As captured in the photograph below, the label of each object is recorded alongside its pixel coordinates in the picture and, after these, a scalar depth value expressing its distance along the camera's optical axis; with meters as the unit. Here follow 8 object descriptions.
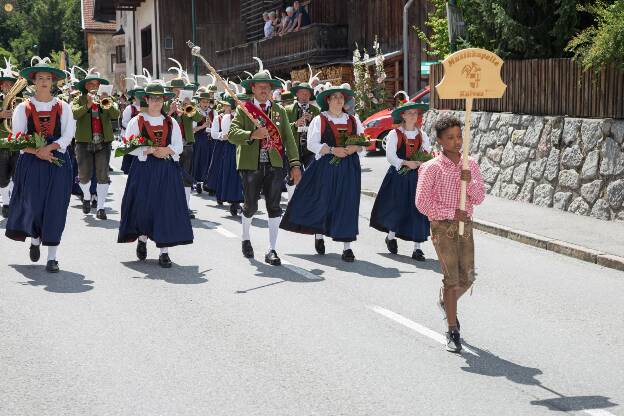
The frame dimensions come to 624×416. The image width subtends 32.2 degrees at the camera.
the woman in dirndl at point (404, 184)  11.44
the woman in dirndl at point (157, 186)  11.01
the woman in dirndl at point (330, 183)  11.44
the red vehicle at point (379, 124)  26.08
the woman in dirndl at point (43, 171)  10.70
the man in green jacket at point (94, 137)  15.66
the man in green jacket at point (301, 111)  15.93
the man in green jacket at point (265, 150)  11.25
